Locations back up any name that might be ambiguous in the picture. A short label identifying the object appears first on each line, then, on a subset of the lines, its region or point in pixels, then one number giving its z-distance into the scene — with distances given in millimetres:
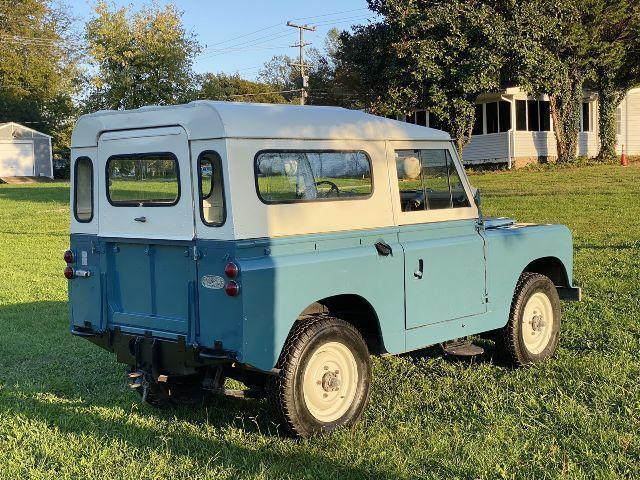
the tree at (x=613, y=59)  27344
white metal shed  54938
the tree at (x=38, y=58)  56625
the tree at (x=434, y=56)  24141
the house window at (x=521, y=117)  32781
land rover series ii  4656
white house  32031
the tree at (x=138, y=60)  38625
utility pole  48266
